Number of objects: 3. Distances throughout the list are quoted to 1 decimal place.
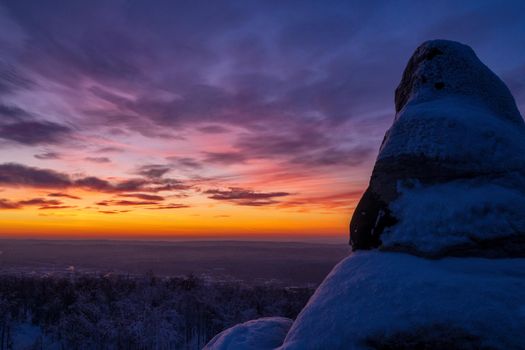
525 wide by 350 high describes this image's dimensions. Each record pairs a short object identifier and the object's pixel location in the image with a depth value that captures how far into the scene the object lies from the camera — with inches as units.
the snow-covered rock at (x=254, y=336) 289.1
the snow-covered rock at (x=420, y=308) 198.2
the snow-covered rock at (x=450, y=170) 238.1
